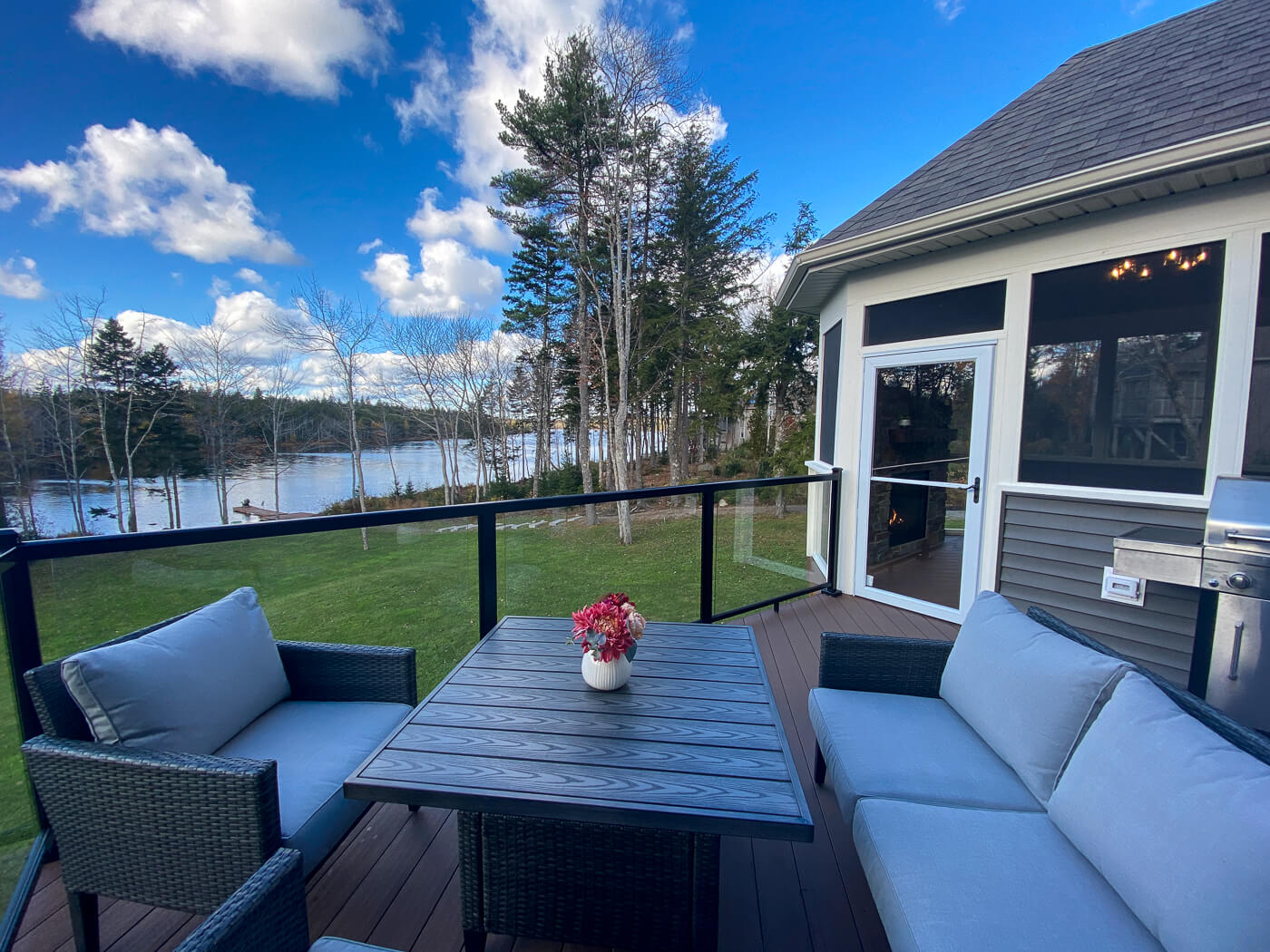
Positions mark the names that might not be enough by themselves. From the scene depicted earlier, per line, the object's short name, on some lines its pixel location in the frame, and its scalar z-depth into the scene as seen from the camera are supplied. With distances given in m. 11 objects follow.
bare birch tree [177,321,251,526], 11.22
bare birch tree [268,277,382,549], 11.58
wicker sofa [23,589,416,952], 1.21
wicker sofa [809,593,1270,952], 0.89
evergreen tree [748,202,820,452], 9.24
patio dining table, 1.14
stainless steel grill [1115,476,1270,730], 2.09
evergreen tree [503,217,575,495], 12.11
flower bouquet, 1.59
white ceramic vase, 1.62
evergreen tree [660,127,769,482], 12.20
